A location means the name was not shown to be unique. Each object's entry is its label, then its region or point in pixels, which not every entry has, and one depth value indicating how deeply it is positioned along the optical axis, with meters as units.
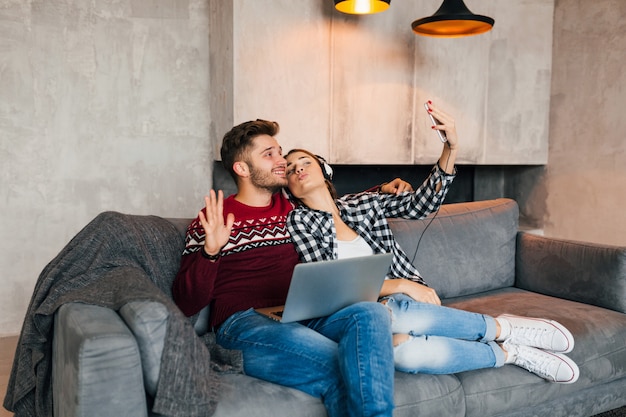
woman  1.93
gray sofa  1.44
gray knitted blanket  1.53
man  1.66
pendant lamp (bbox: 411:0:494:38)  2.94
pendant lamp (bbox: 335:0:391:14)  3.07
